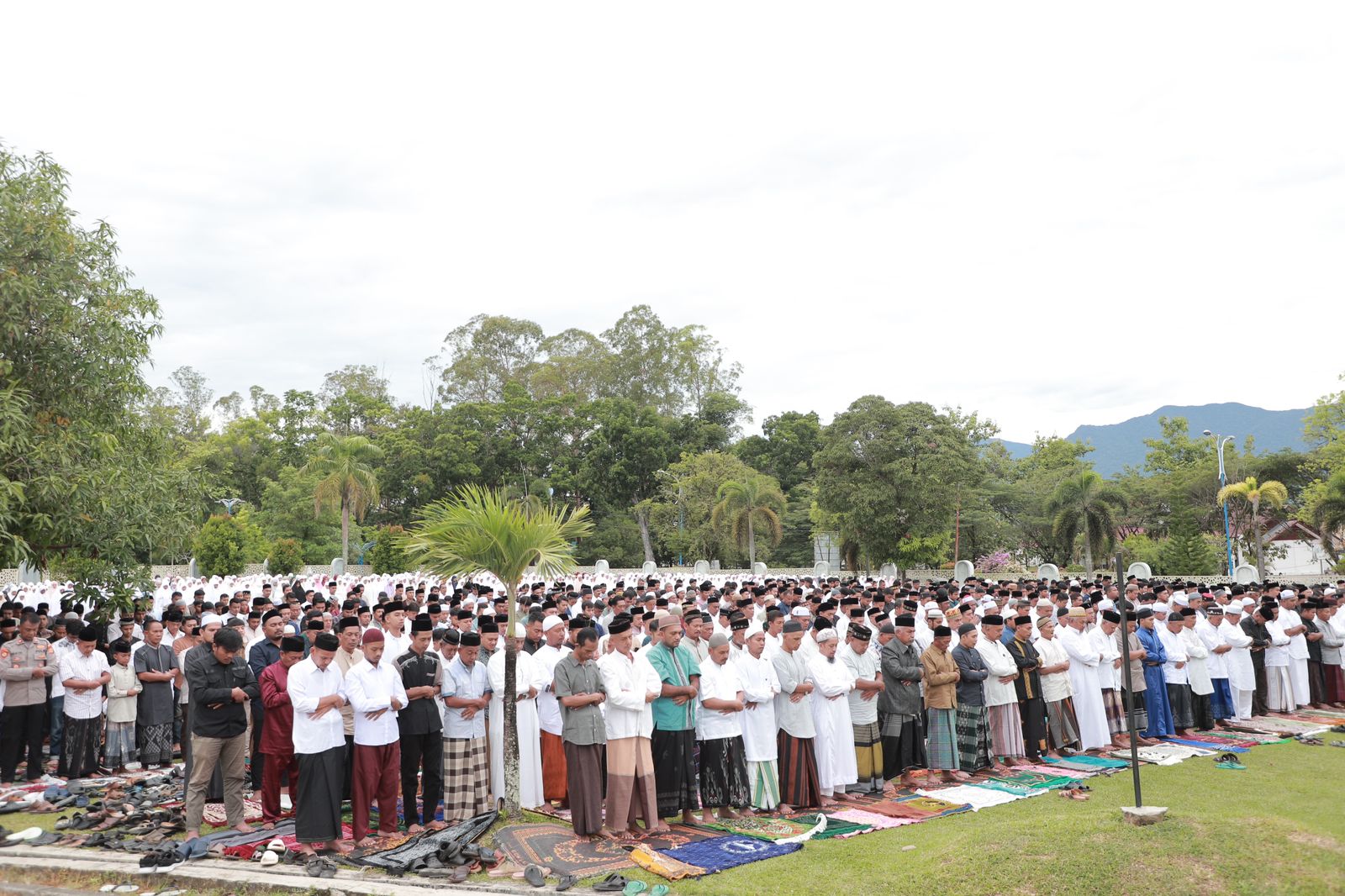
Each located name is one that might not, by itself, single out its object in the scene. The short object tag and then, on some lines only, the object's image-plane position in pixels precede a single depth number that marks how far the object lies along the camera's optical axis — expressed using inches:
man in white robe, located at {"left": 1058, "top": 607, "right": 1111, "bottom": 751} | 433.1
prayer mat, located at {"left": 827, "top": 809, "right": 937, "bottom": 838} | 311.3
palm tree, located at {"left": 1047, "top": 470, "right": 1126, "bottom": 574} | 1187.9
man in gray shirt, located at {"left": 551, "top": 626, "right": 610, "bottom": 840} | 297.0
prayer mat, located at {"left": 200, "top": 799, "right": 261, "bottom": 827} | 320.8
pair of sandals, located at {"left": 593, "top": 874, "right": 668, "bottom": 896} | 246.2
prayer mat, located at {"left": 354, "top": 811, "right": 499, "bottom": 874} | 269.7
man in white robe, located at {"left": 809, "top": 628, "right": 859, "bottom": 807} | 346.6
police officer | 381.4
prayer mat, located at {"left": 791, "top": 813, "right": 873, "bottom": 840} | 301.7
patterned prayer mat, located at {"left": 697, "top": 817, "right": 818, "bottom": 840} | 302.2
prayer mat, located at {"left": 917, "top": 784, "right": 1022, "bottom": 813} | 335.3
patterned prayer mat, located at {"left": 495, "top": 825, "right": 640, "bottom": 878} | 271.4
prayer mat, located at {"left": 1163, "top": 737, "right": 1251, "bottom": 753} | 425.8
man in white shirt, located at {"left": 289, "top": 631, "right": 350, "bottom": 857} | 286.0
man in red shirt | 313.6
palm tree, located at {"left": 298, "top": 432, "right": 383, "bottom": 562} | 1406.3
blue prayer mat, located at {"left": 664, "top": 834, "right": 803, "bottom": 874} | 270.5
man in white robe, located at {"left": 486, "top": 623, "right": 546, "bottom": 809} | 336.5
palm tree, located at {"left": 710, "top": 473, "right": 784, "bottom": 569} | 1413.6
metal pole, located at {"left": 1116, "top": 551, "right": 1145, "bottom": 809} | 273.9
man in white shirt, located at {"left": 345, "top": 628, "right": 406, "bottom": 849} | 295.0
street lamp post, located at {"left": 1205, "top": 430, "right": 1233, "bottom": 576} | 1255.7
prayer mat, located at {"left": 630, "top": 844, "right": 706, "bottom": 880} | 258.5
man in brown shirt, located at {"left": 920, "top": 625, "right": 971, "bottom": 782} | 375.6
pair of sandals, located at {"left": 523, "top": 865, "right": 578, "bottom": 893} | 252.8
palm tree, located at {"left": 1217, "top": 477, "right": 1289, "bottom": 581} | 1210.7
